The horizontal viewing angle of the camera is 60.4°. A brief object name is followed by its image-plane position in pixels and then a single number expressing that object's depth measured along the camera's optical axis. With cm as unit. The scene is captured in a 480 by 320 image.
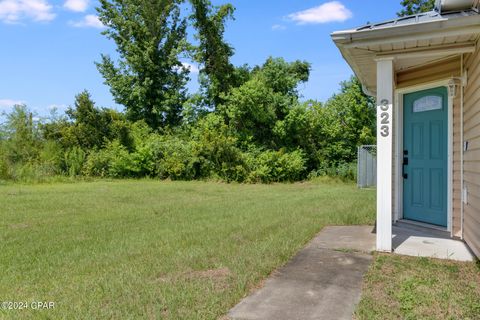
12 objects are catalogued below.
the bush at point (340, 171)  1753
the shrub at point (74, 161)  1998
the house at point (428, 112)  459
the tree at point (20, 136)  2097
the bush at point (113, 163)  1989
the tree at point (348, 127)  1889
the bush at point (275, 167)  1816
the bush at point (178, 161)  1906
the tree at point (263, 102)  1897
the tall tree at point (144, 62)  2362
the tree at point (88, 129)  2119
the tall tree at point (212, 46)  2147
